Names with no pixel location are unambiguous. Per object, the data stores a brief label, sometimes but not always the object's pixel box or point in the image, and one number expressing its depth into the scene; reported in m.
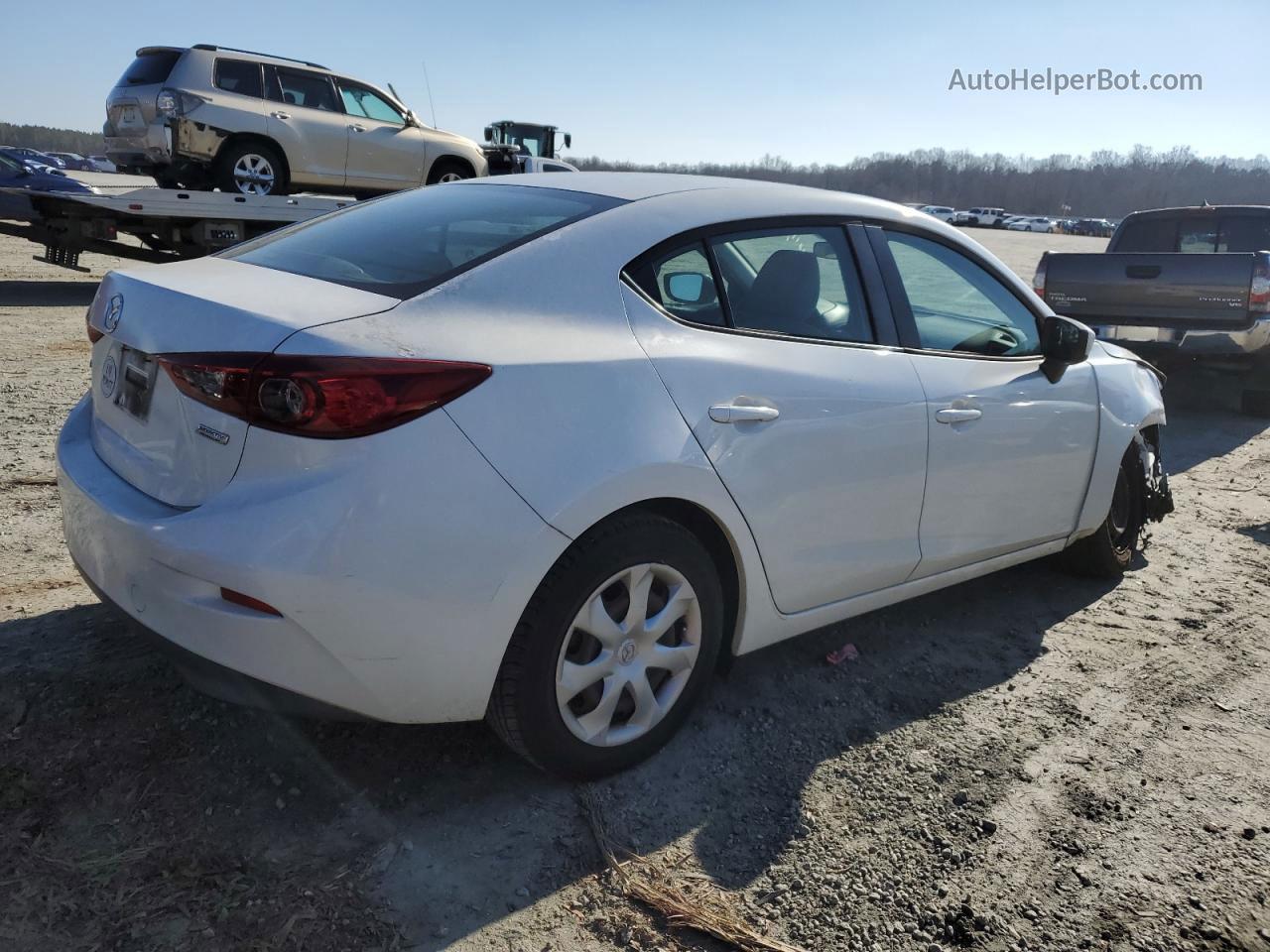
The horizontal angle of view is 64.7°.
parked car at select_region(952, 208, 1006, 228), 79.88
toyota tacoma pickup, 8.28
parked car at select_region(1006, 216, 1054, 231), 78.69
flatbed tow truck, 9.95
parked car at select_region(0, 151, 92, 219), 10.20
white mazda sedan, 2.22
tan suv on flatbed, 10.93
